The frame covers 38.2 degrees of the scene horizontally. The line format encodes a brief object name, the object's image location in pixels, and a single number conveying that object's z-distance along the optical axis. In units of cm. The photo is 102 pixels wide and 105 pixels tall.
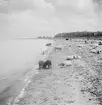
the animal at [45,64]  2467
